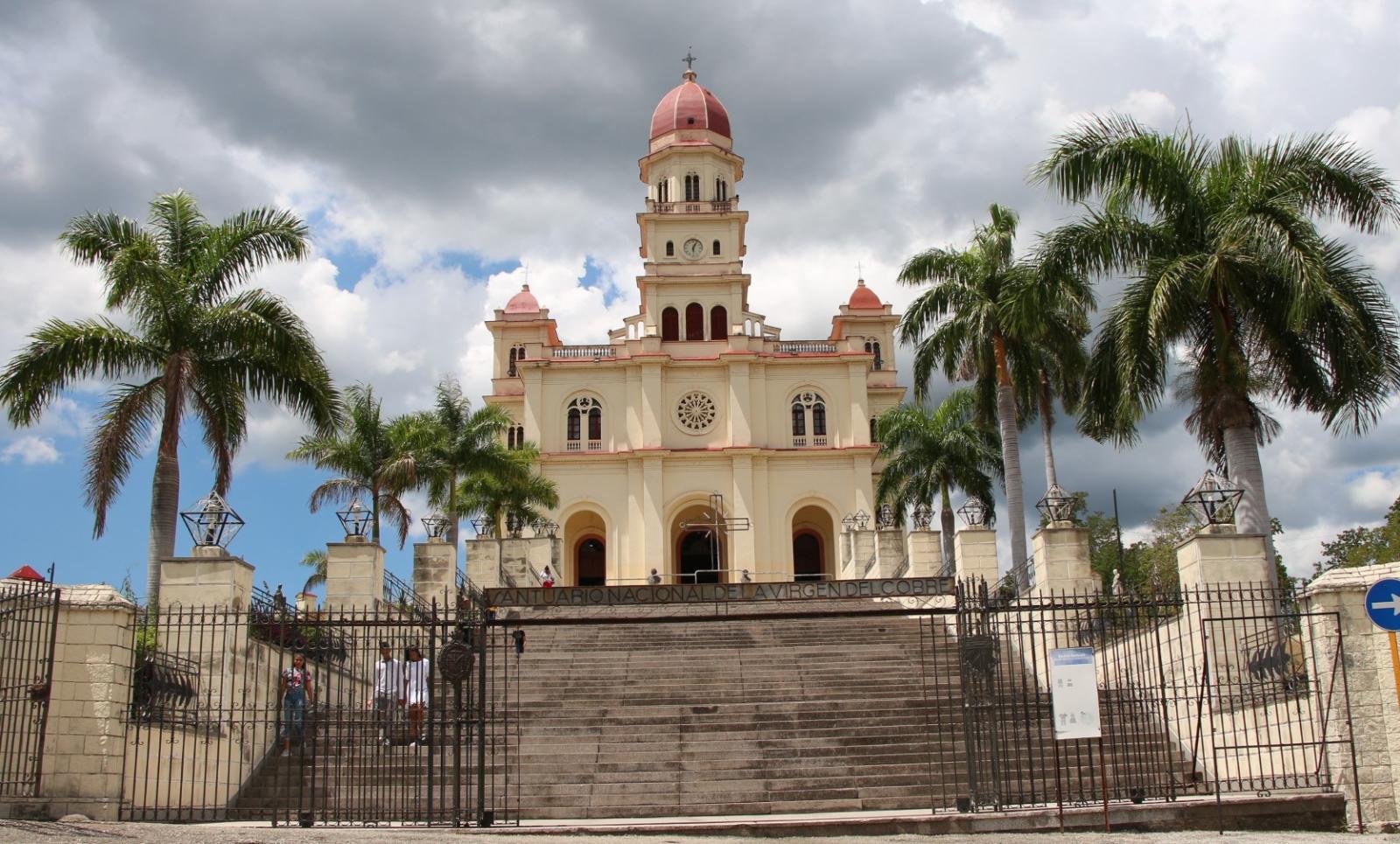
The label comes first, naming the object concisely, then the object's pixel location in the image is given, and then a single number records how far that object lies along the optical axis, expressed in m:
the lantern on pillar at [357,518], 18.27
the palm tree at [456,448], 31.77
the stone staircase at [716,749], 12.44
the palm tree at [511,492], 33.62
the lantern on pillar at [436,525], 23.12
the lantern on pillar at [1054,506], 18.09
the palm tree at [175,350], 18.20
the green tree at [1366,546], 42.44
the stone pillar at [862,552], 31.18
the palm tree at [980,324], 24.72
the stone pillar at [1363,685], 11.41
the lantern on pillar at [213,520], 14.25
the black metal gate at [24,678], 11.23
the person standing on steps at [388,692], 12.48
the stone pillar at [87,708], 11.74
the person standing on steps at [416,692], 12.39
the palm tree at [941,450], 32.47
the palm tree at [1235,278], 16.12
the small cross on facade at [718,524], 41.94
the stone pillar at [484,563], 25.88
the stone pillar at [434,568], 22.05
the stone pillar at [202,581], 14.00
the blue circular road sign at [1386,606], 10.31
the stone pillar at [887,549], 29.16
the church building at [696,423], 43.38
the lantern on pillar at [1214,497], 14.85
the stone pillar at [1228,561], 14.66
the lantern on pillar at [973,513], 21.64
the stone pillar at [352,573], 18.50
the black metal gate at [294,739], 11.37
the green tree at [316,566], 50.56
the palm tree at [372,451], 29.64
